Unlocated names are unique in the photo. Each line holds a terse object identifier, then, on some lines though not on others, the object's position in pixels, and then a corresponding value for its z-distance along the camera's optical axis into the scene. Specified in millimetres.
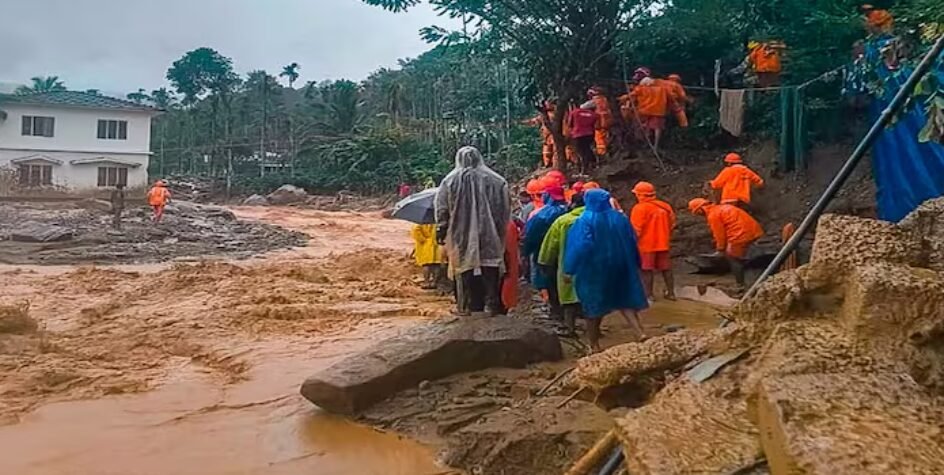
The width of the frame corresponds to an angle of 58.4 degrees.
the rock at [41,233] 19586
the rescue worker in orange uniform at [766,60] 11977
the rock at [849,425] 2199
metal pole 3570
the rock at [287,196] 40719
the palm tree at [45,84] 58406
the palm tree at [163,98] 58903
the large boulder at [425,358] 5656
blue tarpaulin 7227
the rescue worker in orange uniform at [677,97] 13992
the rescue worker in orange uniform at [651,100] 13766
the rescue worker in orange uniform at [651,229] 9391
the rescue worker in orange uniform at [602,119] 14336
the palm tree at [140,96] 61906
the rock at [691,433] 2629
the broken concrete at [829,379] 2330
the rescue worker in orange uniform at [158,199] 24969
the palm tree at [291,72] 60156
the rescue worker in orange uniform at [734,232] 9805
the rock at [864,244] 3463
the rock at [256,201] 40562
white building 37500
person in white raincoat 7488
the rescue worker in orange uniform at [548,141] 15269
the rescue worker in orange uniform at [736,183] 10141
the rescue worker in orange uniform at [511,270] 8023
